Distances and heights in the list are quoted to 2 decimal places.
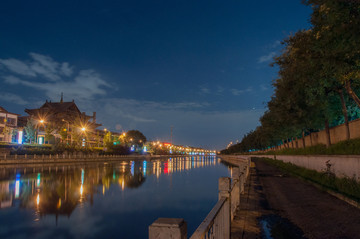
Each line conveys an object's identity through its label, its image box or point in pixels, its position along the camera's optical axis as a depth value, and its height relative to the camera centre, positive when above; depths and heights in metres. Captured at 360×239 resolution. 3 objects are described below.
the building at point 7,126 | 67.19 +7.81
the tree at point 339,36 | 9.56 +4.43
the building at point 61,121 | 82.50 +11.65
